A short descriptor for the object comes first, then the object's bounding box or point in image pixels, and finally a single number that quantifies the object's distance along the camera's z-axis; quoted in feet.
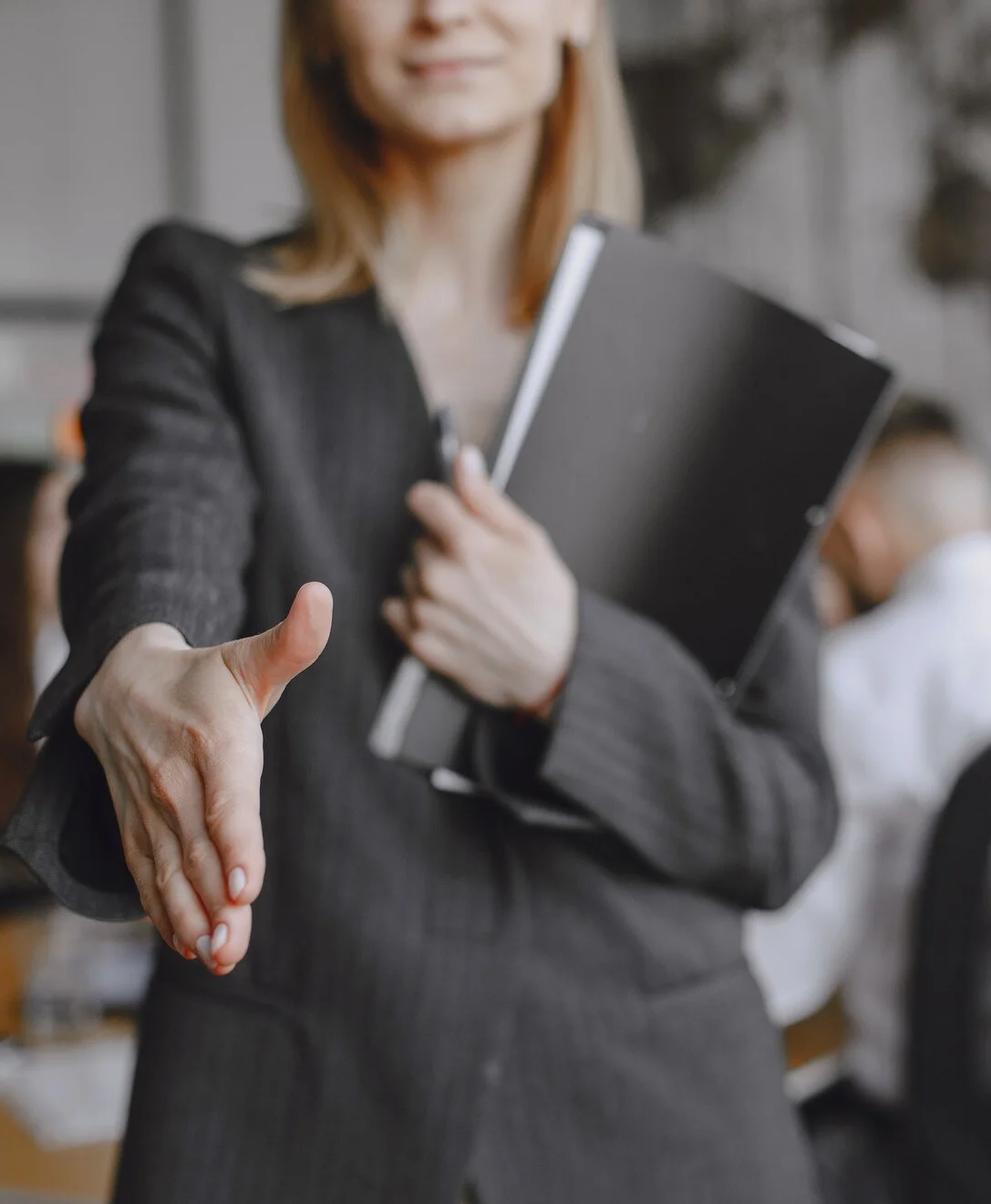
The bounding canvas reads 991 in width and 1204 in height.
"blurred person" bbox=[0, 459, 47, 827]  5.58
